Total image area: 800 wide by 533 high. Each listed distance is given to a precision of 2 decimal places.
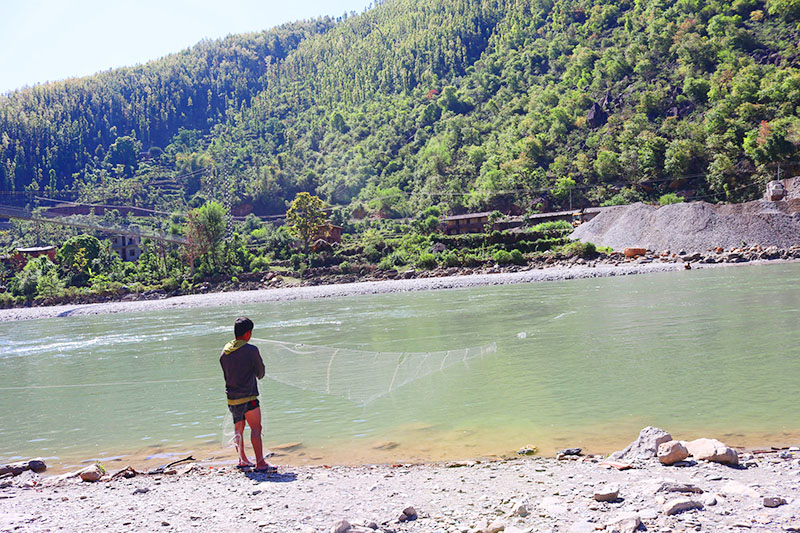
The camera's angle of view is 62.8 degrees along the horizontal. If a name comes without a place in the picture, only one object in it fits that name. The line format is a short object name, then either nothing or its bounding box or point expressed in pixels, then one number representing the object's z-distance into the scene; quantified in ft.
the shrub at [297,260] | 208.85
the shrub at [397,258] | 204.37
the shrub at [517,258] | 182.95
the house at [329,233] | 232.73
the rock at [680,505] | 16.94
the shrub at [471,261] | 189.22
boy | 25.27
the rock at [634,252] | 167.43
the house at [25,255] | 237.23
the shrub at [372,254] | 210.79
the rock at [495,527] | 17.04
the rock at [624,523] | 15.98
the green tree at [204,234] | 217.56
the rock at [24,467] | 28.30
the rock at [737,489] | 18.06
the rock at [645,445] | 22.99
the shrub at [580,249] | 174.70
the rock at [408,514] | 18.60
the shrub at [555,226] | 206.42
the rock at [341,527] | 16.89
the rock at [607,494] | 18.33
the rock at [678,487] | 18.38
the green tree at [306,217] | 223.30
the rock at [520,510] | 18.10
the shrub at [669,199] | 232.10
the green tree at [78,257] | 211.92
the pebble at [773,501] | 16.89
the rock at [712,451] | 21.34
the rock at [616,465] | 21.76
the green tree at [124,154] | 567.18
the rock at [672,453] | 21.79
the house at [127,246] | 271.90
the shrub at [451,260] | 190.49
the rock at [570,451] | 25.48
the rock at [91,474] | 25.91
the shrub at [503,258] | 183.93
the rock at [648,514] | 16.74
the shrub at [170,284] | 197.57
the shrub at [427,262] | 192.34
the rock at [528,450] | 26.36
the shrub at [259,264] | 211.00
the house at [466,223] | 242.78
